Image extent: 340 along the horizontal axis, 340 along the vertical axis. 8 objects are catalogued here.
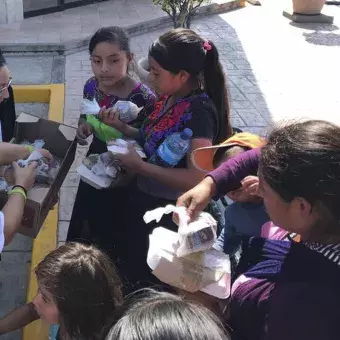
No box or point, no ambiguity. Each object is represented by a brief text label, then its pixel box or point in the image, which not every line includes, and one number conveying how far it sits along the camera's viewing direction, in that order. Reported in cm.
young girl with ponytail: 213
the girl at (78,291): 166
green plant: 520
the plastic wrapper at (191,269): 156
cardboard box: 222
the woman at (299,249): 119
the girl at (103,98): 260
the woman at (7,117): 305
